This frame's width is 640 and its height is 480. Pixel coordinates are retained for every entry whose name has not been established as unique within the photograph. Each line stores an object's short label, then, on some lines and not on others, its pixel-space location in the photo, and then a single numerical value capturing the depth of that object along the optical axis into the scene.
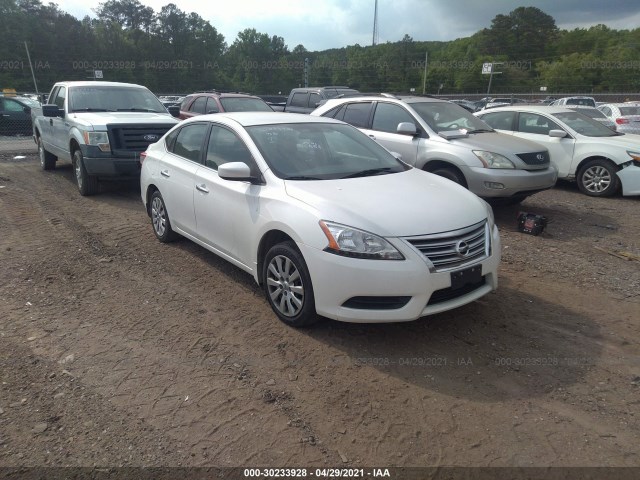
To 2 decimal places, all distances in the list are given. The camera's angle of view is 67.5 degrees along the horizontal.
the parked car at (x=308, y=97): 15.72
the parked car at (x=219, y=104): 12.17
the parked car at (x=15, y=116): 18.66
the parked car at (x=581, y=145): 8.70
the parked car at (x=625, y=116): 14.61
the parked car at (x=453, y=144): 6.96
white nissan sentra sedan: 3.45
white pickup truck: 8.20
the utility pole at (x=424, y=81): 54.05
